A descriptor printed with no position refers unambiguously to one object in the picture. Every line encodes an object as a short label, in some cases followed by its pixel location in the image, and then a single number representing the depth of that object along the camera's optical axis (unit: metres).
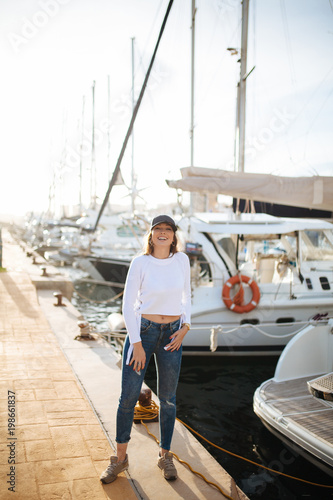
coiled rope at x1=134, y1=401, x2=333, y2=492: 3.87
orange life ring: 8.84
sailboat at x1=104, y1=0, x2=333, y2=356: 8.88
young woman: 2.80
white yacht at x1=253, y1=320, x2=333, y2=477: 4.17
